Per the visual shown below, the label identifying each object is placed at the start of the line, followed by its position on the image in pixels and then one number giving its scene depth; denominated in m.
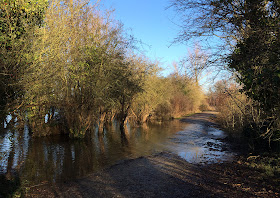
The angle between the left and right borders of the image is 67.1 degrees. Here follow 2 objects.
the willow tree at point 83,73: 12.77
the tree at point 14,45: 5.33
